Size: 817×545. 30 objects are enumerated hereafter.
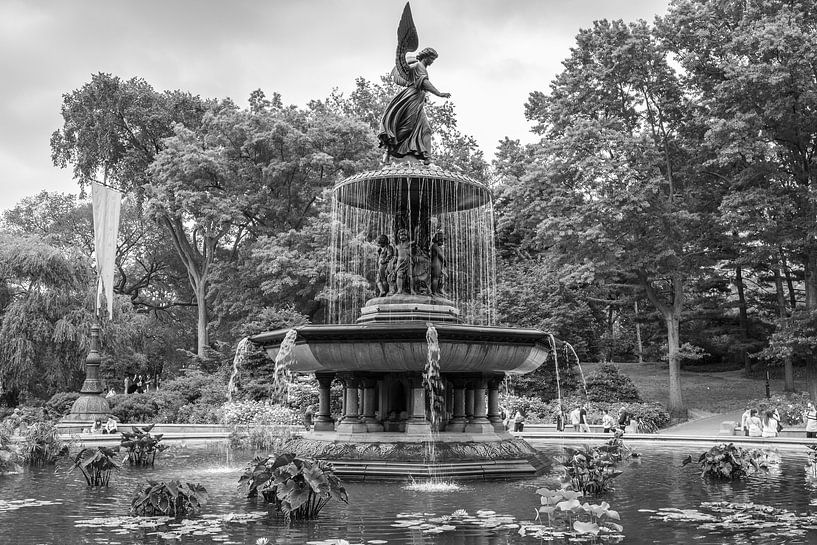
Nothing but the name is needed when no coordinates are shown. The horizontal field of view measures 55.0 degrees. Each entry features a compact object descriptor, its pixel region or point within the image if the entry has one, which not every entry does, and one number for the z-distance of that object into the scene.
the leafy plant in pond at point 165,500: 8.08
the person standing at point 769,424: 21.20
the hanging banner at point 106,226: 25.46
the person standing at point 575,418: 26.00
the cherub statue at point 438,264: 14.57
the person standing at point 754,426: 21.30
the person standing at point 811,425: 20.47
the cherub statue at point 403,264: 14.27
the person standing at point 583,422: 25.34
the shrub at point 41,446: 14.52
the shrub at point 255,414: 21.70
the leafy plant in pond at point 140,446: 14.03
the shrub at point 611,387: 34.06
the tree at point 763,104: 26.86
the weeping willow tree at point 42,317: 32.81
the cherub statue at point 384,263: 14.62
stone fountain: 11.91
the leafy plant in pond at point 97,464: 10.84
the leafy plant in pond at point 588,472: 9.66
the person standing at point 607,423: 24.09
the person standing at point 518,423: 24.46
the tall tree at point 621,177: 30.66
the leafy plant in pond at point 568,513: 6.05
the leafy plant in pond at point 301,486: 7.79
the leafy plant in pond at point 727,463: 11.38
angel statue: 15.01
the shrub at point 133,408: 29.47
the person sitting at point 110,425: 22.28
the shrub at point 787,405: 27.86
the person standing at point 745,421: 21.91
